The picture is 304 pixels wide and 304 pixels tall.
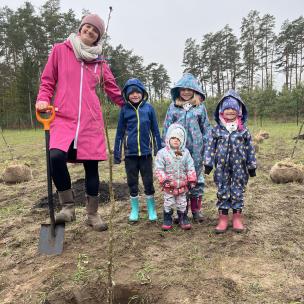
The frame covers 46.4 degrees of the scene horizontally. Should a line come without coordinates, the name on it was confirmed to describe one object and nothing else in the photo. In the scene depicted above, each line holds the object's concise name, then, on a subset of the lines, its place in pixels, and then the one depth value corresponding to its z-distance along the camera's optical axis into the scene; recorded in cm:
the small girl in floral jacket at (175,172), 381
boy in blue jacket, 405
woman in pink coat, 334
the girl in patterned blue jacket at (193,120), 406
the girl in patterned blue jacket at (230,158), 374
